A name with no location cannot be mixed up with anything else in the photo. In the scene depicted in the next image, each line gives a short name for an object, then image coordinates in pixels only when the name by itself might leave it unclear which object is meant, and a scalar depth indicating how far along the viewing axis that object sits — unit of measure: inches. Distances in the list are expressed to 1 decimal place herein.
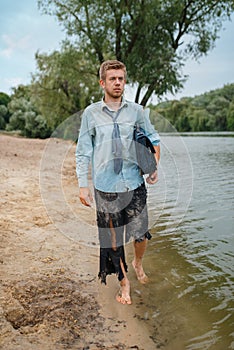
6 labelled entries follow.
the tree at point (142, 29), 645.3
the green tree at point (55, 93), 1060.5
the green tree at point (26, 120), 1623.9
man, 133.0
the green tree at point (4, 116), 1940.2
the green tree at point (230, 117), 2816.9
